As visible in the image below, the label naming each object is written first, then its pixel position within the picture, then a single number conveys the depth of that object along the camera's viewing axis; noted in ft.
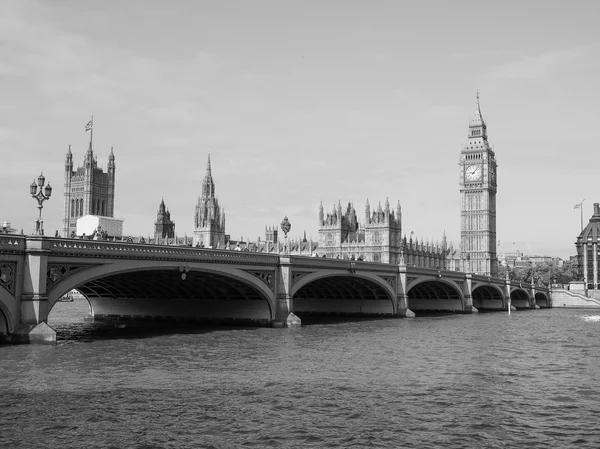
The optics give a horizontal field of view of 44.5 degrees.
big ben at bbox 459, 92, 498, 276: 638.12
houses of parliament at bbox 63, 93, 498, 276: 530.68
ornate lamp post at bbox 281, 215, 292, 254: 217.81
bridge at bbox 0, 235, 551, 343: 134.21
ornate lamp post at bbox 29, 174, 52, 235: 140.97
